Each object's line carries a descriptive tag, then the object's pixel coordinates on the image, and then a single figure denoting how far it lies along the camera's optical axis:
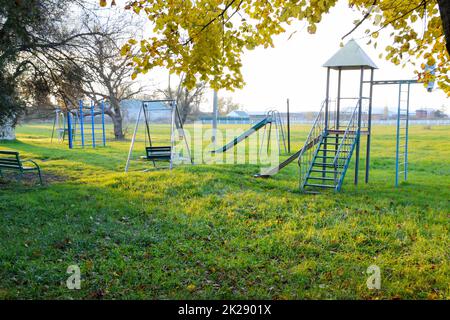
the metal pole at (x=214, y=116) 18.16
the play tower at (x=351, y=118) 9.84
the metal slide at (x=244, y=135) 14.44
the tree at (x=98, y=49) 11.05
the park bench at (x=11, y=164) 8.68
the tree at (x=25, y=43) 8.44
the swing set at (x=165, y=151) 11.27
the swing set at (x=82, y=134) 20.32
